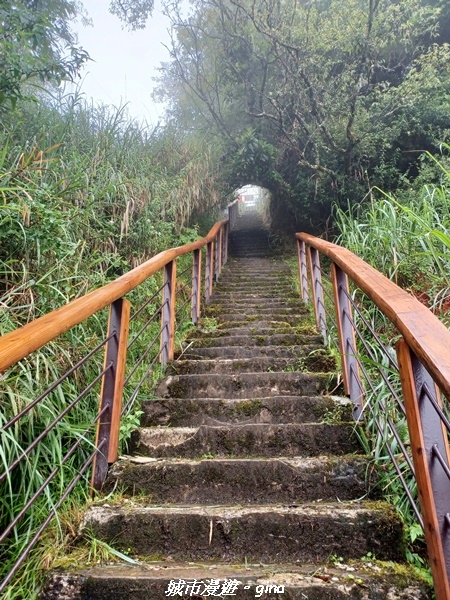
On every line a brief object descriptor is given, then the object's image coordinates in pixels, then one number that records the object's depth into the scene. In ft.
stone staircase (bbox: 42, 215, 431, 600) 3.63
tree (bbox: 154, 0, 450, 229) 17.67
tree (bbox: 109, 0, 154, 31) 27.99
